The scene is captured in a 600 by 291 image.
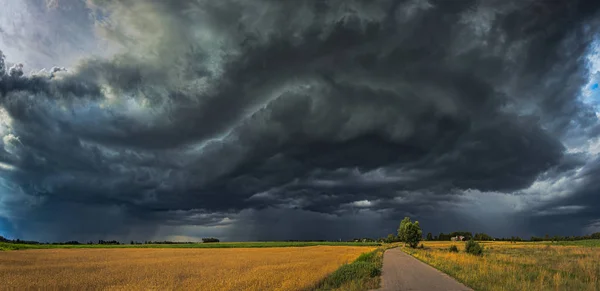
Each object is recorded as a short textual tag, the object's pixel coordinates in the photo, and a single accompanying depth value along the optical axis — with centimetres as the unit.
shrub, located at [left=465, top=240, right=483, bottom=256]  4669
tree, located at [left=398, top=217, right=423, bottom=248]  10744
